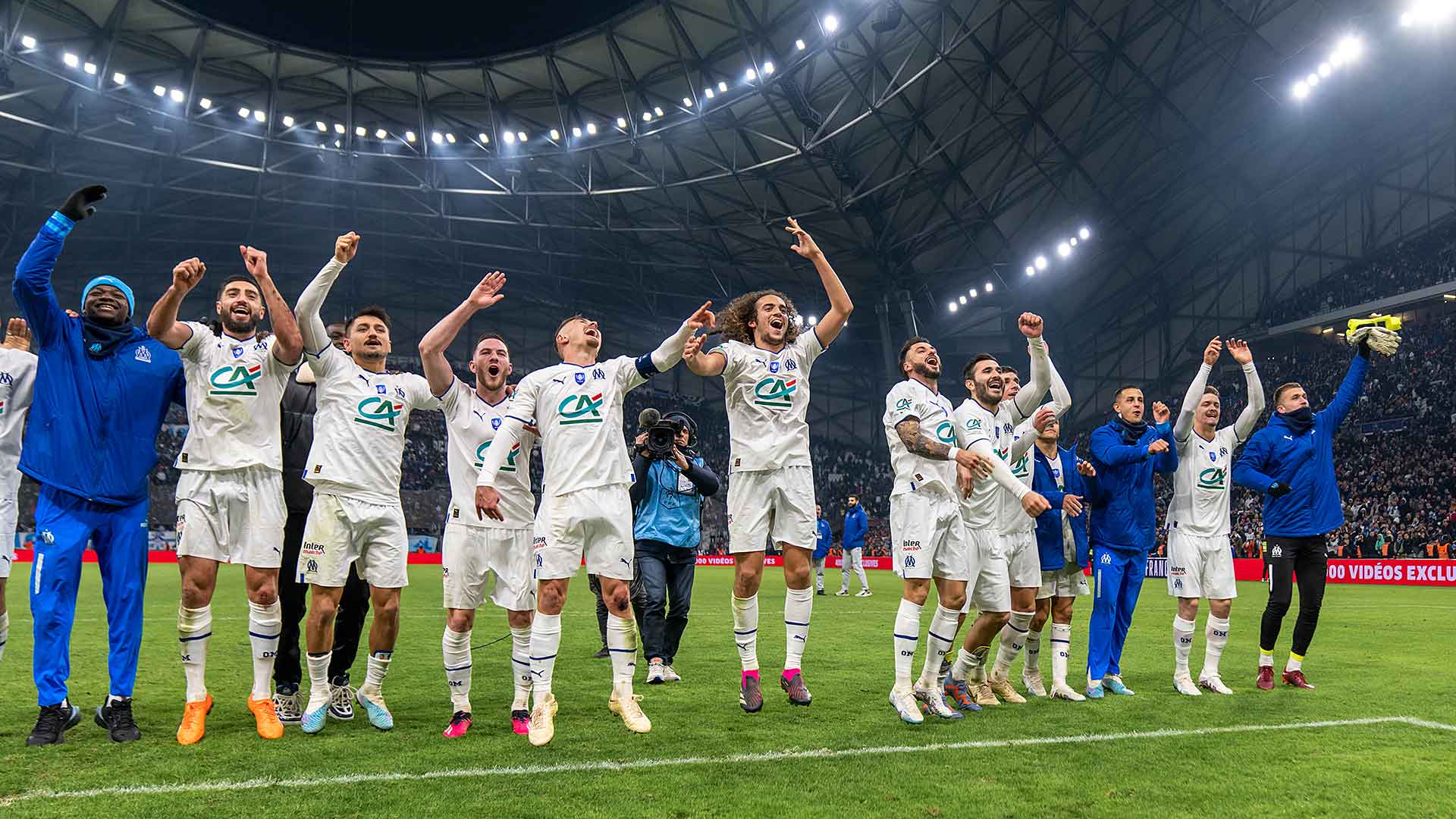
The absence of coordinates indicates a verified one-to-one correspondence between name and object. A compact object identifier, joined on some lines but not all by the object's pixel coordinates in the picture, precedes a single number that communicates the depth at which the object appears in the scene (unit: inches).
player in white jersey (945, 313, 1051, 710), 259.0
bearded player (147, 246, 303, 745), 220.8
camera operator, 334.6
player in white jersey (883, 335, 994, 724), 247.9
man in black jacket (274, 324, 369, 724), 247.8
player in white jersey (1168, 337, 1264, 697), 307.3
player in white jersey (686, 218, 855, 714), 250.8
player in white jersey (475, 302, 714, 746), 225.8
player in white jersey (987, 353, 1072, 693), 279.1
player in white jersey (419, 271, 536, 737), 237.8
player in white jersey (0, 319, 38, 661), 251.0
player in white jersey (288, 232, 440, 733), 228.2
